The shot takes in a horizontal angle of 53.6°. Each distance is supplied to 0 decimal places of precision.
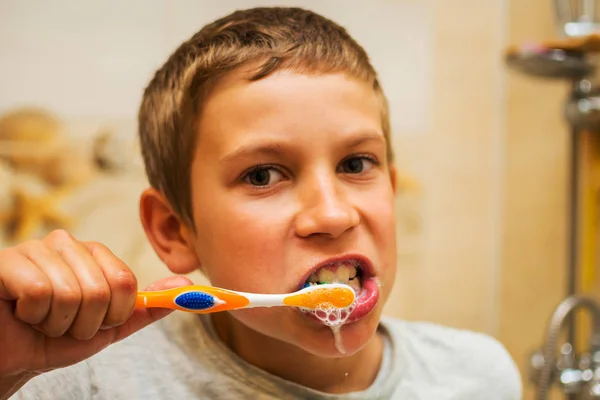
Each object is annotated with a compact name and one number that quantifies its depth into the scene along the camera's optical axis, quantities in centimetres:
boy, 52
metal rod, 107
